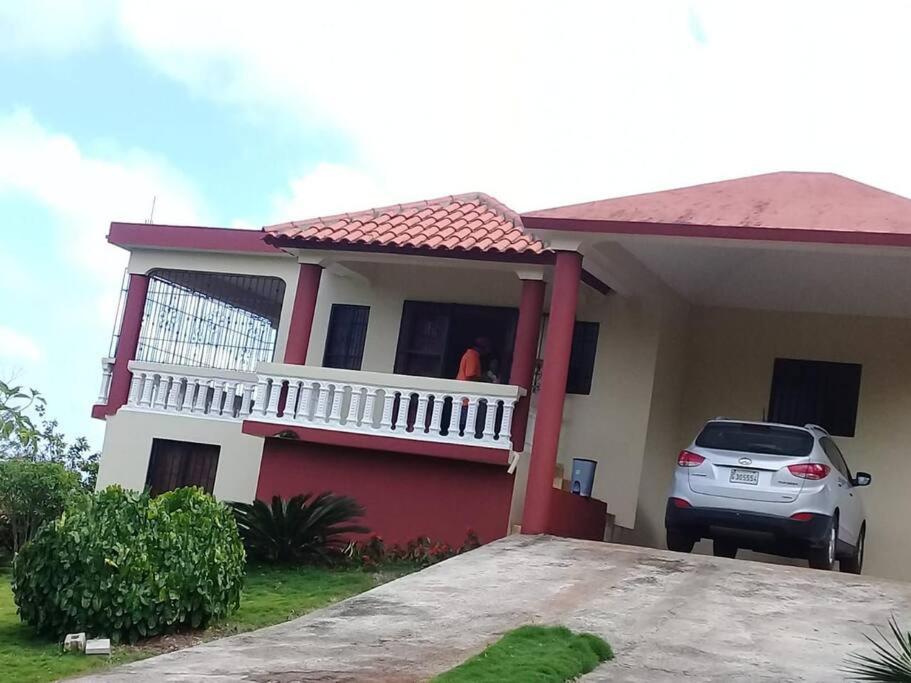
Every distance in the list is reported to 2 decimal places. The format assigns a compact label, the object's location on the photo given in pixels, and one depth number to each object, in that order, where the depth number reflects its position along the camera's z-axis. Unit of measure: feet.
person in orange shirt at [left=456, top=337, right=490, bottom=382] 51.03
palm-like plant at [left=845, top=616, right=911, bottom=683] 20.43
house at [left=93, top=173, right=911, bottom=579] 43.37
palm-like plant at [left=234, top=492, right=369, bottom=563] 40.85
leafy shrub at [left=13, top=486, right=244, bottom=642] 28.68
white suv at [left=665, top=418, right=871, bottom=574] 39.50
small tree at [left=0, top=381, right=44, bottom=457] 41.42
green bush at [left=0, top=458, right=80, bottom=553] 47.55
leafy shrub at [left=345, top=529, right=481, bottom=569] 42.42
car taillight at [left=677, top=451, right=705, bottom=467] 41.04
